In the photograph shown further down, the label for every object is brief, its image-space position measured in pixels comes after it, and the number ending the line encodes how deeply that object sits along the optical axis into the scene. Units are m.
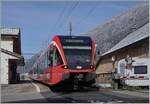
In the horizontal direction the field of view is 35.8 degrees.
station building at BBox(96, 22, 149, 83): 21.15
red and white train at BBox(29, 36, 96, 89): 13.23
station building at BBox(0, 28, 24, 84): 21.88
